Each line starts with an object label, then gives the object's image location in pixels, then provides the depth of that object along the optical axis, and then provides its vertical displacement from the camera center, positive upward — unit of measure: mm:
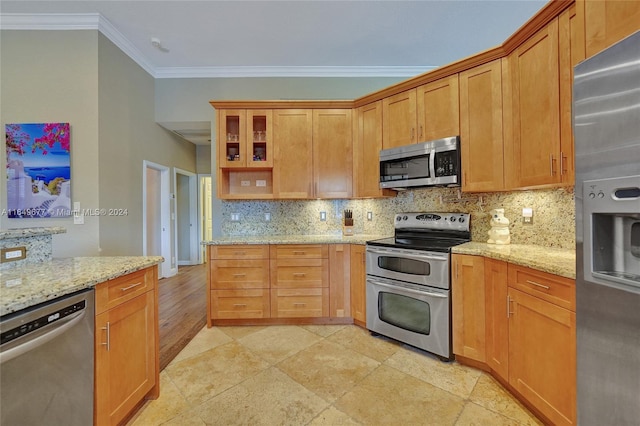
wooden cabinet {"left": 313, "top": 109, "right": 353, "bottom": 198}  3016 +678
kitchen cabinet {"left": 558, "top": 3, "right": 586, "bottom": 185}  1521 +759
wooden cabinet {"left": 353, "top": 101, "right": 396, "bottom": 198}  2830 +680
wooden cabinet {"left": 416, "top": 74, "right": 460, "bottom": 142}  2299 +948
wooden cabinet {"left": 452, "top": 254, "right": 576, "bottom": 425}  1336 -761
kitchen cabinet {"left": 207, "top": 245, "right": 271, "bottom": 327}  2734 -754
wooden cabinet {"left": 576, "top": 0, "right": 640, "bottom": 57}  1095 +857
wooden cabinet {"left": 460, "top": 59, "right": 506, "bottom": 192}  2064 +690
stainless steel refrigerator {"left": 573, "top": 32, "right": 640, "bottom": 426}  995 -105
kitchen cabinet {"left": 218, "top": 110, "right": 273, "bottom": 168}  3020 +869
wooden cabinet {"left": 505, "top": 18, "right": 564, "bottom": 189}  1641 +668
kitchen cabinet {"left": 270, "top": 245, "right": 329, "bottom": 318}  2736 -732
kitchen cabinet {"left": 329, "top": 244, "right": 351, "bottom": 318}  2744 -661
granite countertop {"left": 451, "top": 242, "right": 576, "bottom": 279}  1376 -302
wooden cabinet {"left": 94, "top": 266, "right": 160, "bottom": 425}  1258 -728
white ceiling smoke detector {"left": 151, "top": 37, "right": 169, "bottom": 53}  2904 +1974
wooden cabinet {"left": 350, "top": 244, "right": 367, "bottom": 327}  2629 -771
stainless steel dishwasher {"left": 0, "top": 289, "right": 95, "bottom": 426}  910 -596
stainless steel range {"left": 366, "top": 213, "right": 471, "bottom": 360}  2096 -635
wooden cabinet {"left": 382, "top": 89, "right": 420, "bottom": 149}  2561 +950
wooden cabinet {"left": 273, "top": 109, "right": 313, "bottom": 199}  3012 +696
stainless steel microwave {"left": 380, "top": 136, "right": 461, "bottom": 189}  2303 +448
